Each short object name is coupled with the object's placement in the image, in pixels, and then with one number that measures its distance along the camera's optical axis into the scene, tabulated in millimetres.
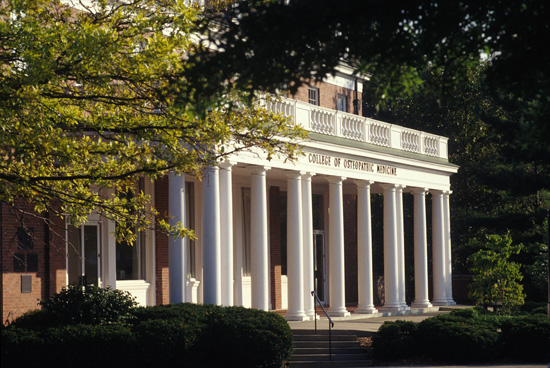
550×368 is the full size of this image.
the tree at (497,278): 30344
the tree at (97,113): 15703
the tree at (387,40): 10984
